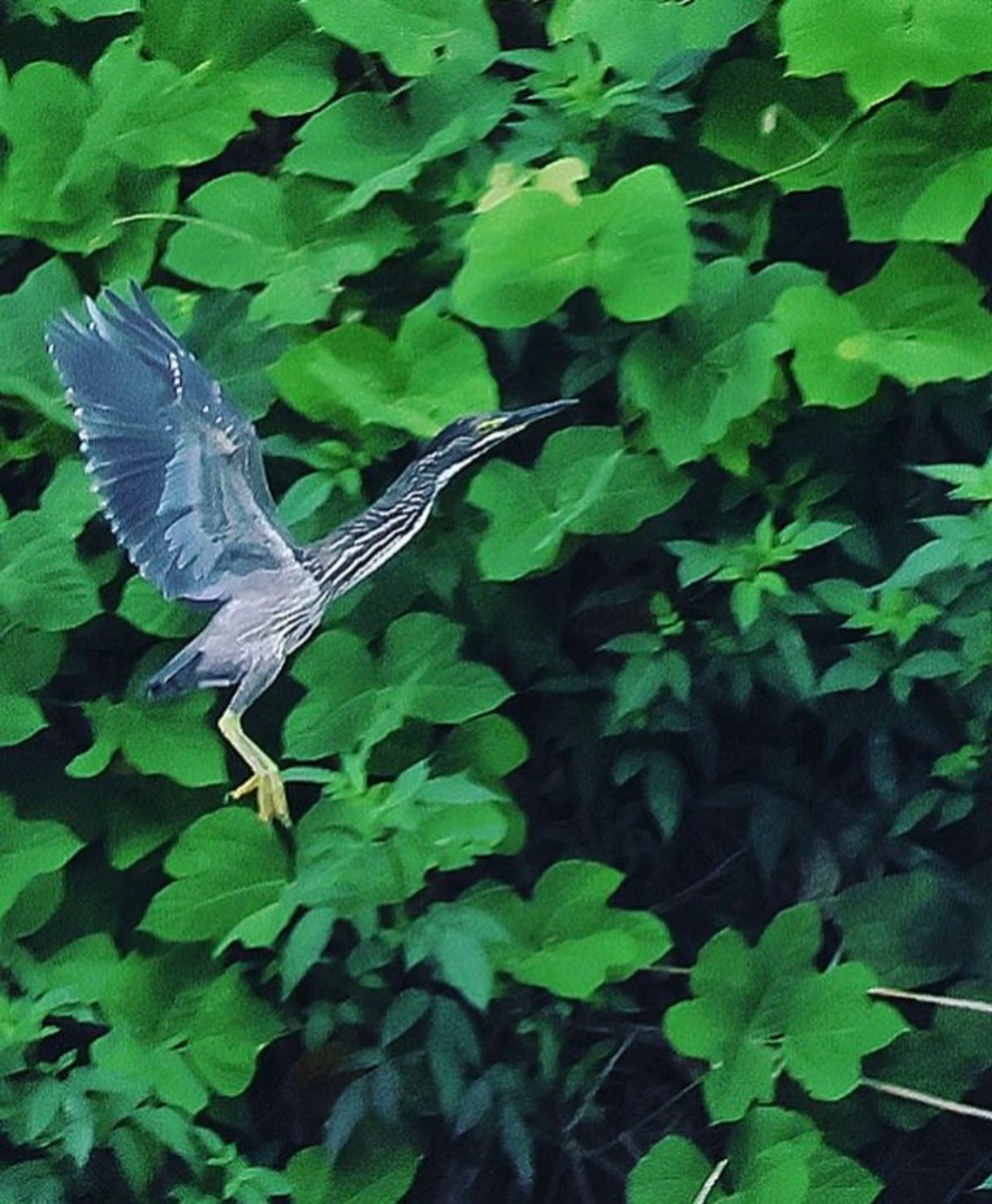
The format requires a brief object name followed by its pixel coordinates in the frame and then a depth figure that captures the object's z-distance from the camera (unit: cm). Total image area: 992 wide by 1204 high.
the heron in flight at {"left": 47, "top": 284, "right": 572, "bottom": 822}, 1486
